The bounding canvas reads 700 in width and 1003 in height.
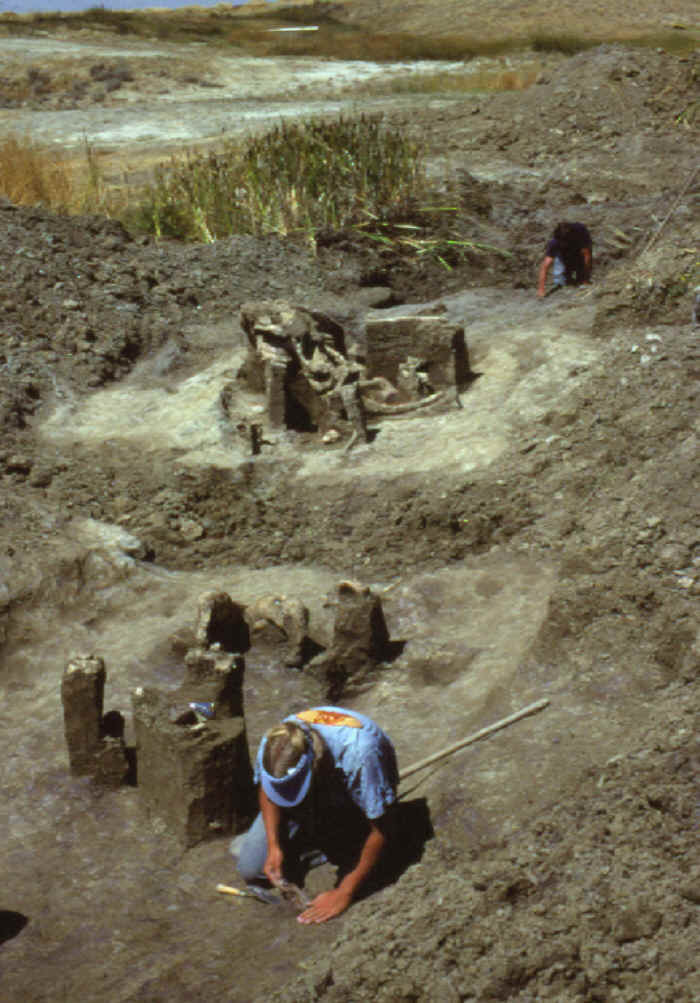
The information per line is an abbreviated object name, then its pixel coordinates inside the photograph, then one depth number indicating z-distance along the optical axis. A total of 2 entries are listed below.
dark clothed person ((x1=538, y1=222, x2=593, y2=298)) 10.70
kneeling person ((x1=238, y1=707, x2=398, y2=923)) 4.43
